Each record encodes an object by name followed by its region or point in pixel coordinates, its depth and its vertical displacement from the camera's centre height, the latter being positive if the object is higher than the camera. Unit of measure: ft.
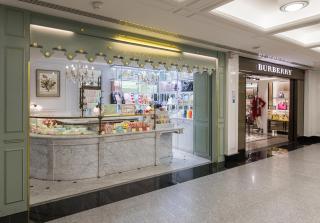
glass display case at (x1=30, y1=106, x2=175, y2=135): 17.08 -1.15
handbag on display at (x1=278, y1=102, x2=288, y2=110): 38.78 +0.64
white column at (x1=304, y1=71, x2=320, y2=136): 33.17 +0.84
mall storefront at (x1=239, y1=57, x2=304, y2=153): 24.29 +0.78
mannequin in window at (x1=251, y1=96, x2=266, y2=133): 39.09 +0.47
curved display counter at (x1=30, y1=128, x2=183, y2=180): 16.25 -3.14
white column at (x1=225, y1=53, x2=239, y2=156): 22.09 +0.61
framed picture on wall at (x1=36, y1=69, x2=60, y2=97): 27.99 +3.00
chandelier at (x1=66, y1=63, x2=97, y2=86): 27.09 +4.09
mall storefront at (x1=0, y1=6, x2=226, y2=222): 11.77 -0.53
